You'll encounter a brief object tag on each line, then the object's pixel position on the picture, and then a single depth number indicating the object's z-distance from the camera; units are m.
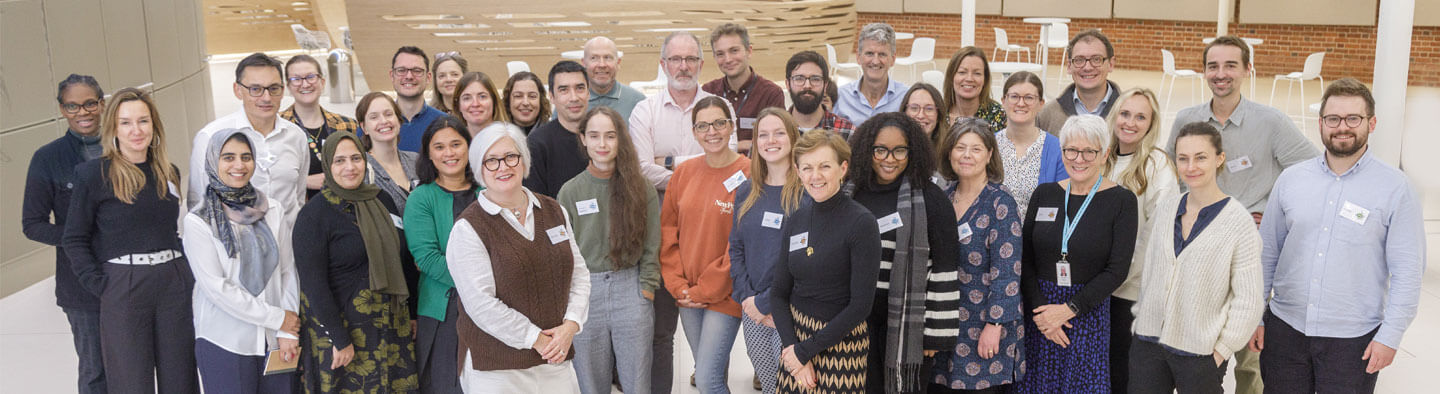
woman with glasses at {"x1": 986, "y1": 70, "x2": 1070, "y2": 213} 3.64
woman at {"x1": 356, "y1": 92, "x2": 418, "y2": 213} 3.57
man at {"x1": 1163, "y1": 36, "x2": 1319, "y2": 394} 3.87
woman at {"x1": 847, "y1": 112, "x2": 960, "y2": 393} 3.01
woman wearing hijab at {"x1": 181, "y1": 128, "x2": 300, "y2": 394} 3.02
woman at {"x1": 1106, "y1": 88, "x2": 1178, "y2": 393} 3.35
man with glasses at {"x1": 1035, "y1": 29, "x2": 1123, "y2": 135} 4.35
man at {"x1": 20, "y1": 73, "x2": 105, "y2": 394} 3.41
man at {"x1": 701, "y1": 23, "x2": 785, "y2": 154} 4.71
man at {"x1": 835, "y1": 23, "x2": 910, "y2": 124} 4.67
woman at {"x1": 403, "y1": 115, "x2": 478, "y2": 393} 3.17
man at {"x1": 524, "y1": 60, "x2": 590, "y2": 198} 3.85
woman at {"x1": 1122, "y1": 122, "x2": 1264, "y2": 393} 2.91
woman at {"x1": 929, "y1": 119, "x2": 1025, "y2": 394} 3.12
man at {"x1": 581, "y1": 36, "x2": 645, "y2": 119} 4.53
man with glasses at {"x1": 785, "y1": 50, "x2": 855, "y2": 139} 4.08
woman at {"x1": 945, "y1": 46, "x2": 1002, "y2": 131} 4.29
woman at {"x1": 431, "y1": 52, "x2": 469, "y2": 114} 4.61
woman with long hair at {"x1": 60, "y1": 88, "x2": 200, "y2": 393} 3.14
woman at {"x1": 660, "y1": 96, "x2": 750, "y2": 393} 3.43
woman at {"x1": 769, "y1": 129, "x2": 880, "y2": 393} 2.84
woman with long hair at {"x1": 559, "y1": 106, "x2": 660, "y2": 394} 3.38
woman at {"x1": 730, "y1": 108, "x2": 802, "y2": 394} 3.18
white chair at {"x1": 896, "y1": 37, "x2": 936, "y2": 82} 13.00
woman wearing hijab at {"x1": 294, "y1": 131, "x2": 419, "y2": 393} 3.04
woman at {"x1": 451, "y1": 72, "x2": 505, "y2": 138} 4.05
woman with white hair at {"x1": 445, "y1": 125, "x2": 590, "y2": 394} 2.76
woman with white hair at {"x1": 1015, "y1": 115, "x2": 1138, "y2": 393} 3.11
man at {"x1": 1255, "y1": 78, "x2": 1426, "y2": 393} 2.97
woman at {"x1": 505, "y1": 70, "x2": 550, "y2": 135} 4.18
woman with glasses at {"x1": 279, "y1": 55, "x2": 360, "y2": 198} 4.05
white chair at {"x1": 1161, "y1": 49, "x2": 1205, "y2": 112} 11.55
